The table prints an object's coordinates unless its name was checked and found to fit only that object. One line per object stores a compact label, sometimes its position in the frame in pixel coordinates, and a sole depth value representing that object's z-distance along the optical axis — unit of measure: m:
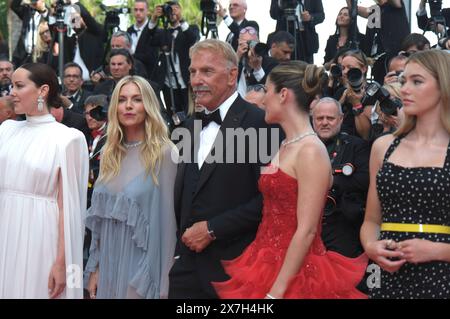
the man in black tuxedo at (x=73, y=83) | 19.23
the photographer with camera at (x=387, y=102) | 11.29
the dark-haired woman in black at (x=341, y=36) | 18.52
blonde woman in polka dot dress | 7.57
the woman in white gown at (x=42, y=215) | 9.98
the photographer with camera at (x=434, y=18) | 16.89
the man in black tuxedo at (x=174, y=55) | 19.61
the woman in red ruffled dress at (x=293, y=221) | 8.16
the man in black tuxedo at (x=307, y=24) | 19.23
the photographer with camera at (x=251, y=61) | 17.17
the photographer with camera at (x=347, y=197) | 11.46
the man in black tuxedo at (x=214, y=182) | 9.10
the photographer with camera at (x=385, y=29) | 17.25
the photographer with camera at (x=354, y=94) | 13.27
